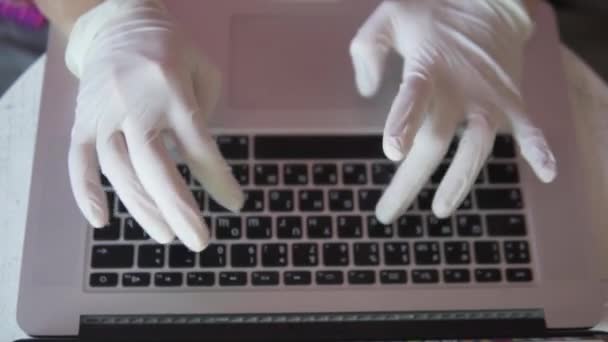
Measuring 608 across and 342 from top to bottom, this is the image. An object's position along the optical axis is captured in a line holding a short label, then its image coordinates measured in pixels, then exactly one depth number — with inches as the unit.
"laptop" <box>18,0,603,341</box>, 19.1
